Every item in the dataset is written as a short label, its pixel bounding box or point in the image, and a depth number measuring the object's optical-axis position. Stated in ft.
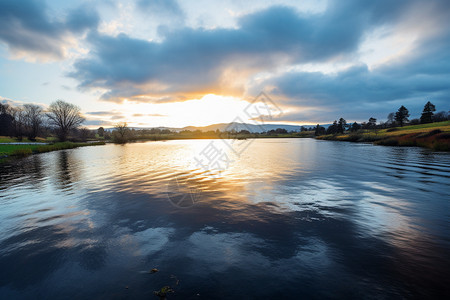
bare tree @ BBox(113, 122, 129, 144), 376.74
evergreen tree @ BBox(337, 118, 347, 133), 486.38
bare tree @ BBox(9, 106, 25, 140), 302.29
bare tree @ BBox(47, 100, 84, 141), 314.41
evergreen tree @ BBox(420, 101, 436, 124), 326.65
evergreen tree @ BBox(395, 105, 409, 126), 376.68
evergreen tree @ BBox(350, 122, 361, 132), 483.92
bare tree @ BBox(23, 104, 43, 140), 361.77
